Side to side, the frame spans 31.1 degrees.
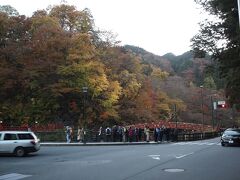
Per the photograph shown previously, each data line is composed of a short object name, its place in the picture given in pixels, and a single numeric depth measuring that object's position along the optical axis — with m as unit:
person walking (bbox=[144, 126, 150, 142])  41.77
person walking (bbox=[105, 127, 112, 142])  41.91
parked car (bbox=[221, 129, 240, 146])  34.03
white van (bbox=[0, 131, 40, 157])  24.89
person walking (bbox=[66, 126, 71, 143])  40.95
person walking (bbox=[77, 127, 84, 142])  42.26
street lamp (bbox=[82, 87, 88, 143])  40.75
